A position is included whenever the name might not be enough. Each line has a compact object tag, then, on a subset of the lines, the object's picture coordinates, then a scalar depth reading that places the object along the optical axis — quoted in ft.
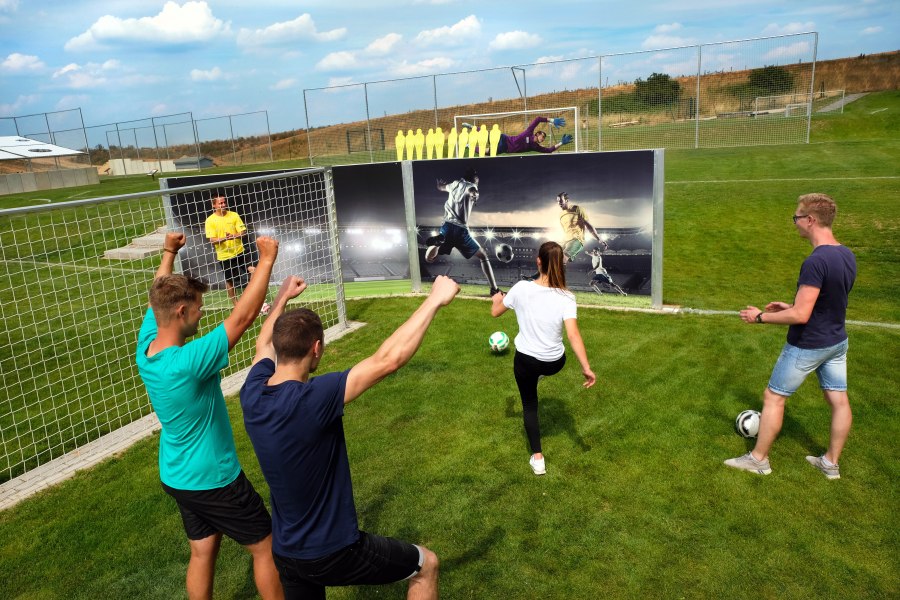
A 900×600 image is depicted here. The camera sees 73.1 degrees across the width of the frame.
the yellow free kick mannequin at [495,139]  43.80
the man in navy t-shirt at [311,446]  9.34
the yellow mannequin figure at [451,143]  44.91
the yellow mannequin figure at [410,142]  45.54
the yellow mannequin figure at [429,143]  45.32
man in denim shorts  16.43
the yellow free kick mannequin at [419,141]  45.77
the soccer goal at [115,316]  24.85
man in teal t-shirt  11.45
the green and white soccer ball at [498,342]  29.22
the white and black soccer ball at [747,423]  20.47
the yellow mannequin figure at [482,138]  43.60
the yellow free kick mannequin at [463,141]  44.65
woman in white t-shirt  17.83
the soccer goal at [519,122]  85.59
